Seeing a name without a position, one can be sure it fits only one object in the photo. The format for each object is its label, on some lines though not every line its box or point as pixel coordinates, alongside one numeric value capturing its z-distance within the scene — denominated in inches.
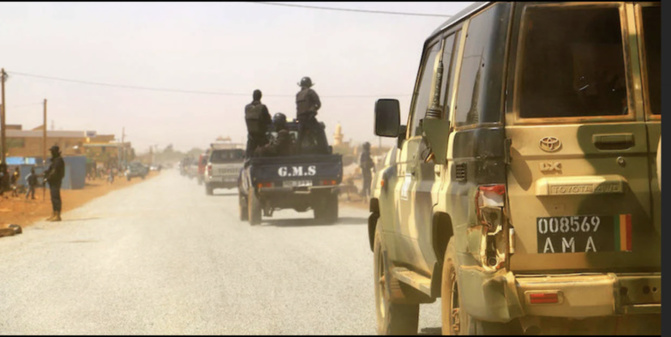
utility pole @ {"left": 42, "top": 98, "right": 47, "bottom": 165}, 2258.9
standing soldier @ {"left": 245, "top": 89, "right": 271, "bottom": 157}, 808.3
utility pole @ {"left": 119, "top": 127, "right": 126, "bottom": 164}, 5551.2
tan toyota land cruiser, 199.5
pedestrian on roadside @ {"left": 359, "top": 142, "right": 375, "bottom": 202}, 1249.4
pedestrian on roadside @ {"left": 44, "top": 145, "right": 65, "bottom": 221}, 936.7
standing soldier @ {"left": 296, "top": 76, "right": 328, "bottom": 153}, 820.6
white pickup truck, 1525.6
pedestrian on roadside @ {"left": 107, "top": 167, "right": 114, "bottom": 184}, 3005.4
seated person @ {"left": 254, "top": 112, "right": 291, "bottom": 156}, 834.8
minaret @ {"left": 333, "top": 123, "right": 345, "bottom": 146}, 5098.4
